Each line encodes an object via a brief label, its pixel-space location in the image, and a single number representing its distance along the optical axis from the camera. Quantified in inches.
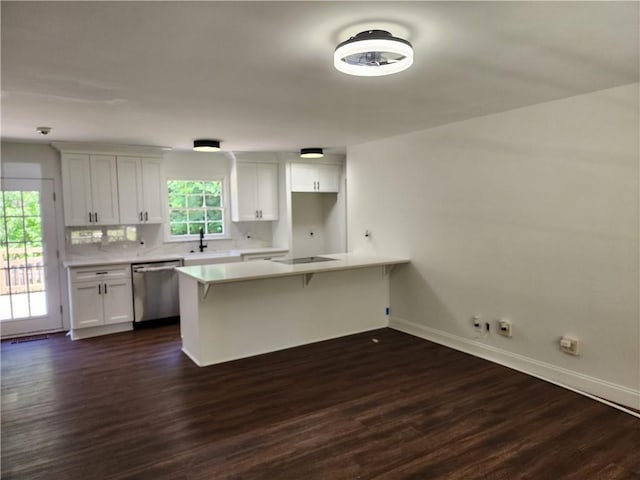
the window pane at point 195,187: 234.5
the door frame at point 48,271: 187.9
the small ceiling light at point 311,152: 210.5
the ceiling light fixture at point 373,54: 71.9
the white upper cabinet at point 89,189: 190.2
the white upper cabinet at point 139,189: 202.8
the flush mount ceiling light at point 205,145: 182.5
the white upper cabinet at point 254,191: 236.2
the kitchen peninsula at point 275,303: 149.9
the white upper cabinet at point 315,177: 241.9
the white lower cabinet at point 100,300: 186.1
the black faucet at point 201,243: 232.8
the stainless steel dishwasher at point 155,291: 199.5
